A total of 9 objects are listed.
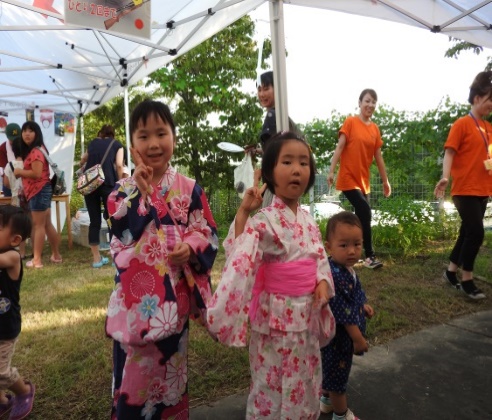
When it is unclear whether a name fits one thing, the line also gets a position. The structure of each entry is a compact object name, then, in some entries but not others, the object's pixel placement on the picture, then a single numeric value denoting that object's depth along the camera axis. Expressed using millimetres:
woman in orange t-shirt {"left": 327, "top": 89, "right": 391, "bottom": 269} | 4238
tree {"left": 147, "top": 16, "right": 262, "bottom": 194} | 9383
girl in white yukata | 1520
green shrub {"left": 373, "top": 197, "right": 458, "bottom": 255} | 5543
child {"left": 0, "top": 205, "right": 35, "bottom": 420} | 1862
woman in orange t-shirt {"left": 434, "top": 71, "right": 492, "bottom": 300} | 3359
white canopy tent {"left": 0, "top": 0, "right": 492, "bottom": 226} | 3949
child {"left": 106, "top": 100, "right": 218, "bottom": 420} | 1477
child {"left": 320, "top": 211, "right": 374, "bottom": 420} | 1757
